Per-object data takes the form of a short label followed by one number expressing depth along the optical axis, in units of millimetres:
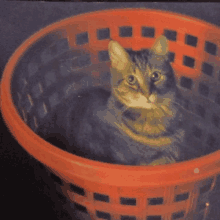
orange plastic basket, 471
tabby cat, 750
